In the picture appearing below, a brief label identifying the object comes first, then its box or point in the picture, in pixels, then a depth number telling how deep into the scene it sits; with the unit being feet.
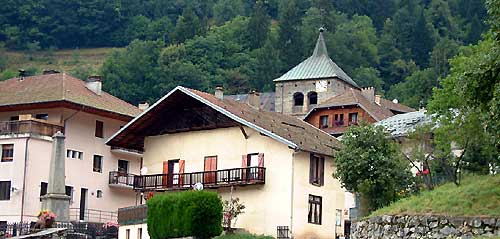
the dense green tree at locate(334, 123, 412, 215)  164.96
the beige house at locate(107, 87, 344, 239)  199.52
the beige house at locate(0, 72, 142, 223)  239.30
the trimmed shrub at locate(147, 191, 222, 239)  172.35
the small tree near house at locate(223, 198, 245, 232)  192.54
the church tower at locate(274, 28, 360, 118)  515.09
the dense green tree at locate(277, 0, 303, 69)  640.17
